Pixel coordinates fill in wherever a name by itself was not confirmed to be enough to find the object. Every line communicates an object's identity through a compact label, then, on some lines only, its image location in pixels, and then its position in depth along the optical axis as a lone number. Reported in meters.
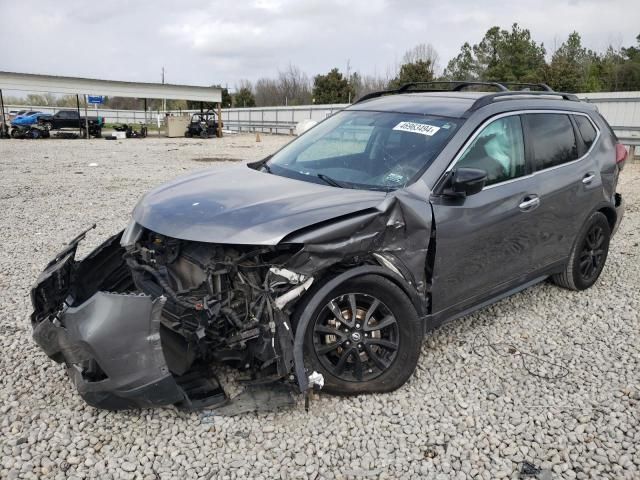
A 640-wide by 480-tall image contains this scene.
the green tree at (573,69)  35.69
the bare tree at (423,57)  53.94
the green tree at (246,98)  63.98
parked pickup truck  31.69
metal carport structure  29.84
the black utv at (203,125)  34.44
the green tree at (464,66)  46.47
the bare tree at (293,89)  66.81
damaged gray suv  2.87
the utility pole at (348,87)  52.42
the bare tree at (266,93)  69.88
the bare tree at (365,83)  60.33
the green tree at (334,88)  51.75
